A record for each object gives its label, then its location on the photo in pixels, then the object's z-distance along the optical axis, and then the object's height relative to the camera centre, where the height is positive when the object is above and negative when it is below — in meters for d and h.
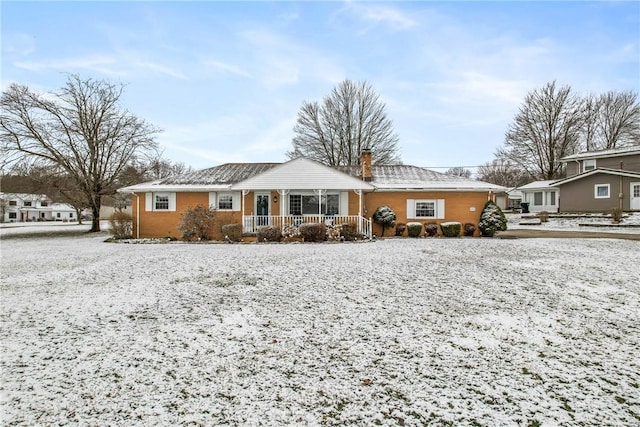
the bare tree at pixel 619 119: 37.16 +10.73
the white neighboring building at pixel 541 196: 32.78 +1.86
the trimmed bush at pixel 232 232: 16.48 -0.74
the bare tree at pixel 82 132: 21.22 +5.78
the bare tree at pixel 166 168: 26.34 +7.03
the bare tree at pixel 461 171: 68.32 +8.96
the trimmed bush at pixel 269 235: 15.98 -0.87
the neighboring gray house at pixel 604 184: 24.73 +2.41
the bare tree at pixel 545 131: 35.16 +9.02
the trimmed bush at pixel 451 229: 17.56 -0.71
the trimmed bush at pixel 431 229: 17.81 -0.72
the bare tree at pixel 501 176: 49.39 +6.14
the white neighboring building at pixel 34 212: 61.72 +1.24
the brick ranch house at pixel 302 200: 17.75 +0.87
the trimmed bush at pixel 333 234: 15.93 -0.85
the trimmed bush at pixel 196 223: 16.78 -0.29
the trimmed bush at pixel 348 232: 16.03 -0.77
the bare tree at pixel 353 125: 33.19 +9.05
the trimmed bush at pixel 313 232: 15.66 -0.73
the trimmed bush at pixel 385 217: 18.17 -0.07
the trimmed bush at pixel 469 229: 17.98 -0.74
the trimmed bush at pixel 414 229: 17.72 -0.71
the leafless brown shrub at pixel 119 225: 18.20 -0.40
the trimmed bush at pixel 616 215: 21.27 -0.06
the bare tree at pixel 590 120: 36.25 +10.51
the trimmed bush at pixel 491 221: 17.45 -0.31
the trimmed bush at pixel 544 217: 26.42 -0.19
